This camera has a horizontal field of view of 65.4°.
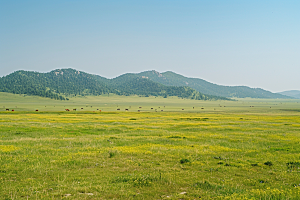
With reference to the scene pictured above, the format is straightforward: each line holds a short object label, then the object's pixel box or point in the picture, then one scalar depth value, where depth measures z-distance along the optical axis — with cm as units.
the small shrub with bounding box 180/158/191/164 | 1596
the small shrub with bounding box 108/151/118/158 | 1753
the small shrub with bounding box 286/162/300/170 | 1494
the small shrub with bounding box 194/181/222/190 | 1095
